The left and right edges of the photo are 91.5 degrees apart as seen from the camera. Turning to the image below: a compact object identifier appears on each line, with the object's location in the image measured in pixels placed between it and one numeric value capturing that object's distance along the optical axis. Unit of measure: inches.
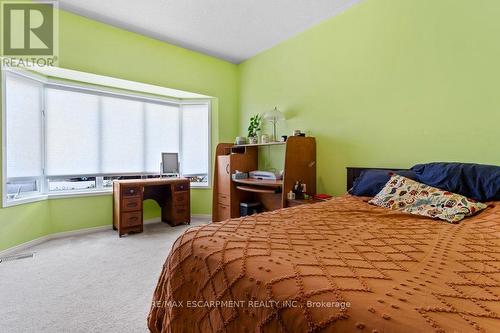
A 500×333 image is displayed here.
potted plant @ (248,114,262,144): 150.4
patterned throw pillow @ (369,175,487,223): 58.4
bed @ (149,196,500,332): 23.0
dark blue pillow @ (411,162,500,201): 61.9
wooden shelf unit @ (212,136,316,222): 111.0
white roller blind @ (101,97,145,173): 143.0
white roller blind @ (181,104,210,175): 168.7
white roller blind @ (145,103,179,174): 158.6
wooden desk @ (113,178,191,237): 127.8
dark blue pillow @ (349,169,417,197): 80.2
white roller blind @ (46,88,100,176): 127.4
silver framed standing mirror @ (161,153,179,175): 154.0
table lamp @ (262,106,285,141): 131.0
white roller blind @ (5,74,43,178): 107.9
